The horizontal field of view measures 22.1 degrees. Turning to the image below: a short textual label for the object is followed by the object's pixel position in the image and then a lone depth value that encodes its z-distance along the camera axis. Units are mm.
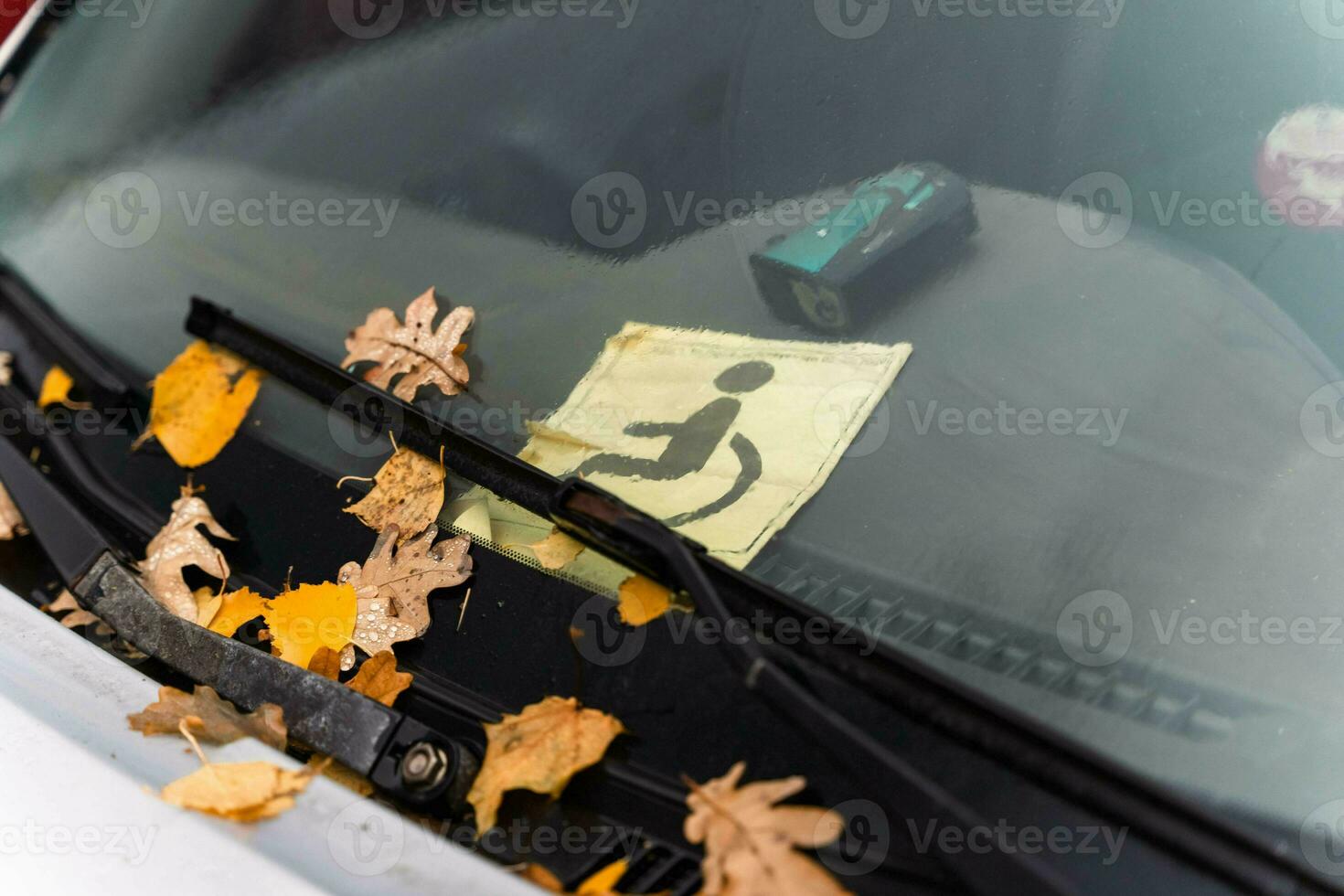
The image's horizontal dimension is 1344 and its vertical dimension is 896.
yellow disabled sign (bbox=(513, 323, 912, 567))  1572
